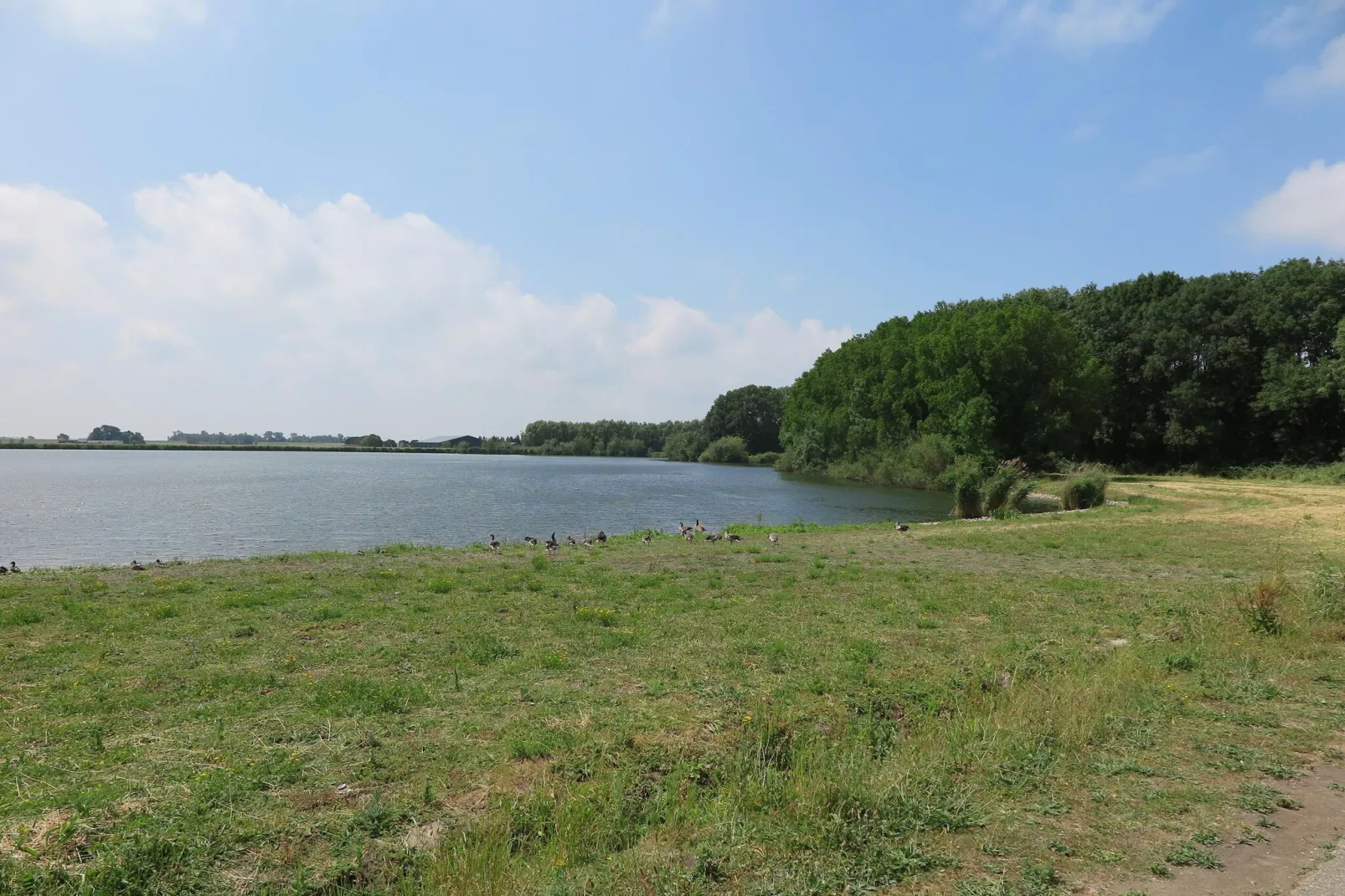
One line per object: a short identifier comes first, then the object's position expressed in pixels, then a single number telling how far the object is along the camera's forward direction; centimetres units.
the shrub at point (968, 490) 3588
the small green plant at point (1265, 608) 1023
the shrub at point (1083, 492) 3594
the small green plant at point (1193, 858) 459
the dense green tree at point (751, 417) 14950
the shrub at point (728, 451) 13600
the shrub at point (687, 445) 15012
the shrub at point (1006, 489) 3553
